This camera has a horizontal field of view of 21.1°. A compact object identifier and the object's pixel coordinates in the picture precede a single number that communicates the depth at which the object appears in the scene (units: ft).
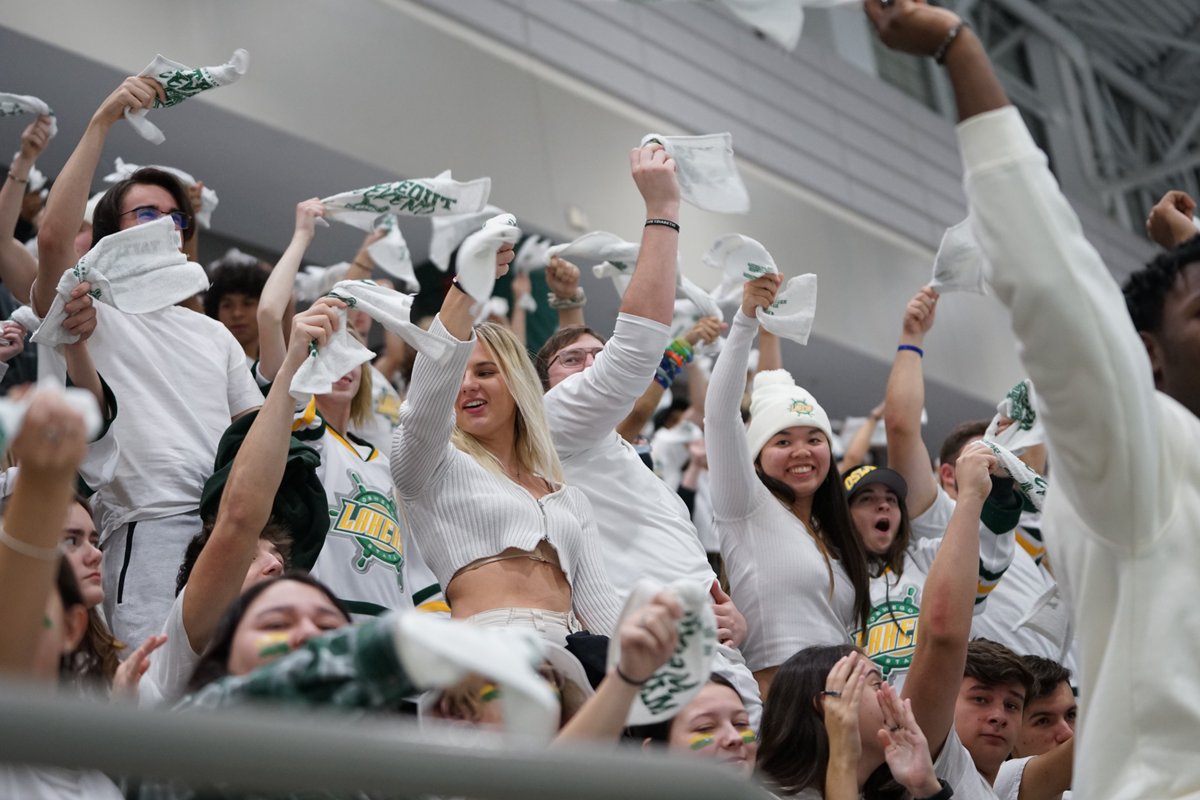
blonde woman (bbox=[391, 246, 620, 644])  20.88
